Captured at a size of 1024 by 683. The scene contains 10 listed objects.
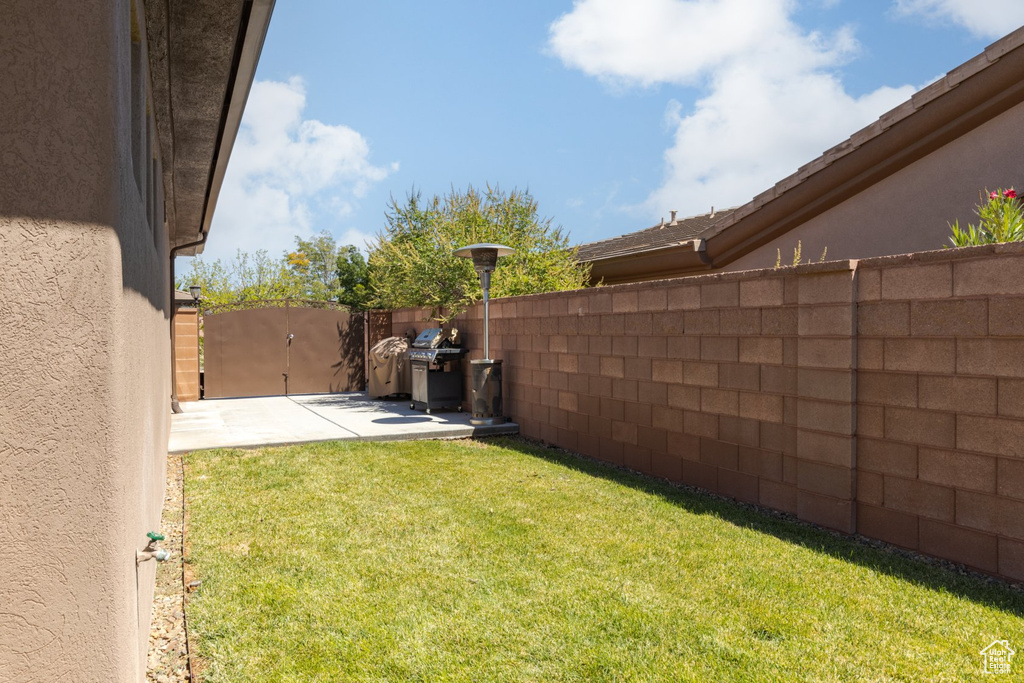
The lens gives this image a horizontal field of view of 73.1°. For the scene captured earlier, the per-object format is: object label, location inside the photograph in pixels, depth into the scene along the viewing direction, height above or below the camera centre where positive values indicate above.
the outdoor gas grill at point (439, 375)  11.61 -0.74
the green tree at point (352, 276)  34.28 +2.83
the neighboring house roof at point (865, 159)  6.93 +2.03
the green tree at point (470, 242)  12.28 +1.57
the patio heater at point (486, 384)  9.59 -0.74
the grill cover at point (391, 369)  13.96 -0.77
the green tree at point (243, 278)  28.72 +2.46
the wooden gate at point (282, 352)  15.38 -0.48
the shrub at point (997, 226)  4.66 +0.72
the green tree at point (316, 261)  54.09 +5.64
